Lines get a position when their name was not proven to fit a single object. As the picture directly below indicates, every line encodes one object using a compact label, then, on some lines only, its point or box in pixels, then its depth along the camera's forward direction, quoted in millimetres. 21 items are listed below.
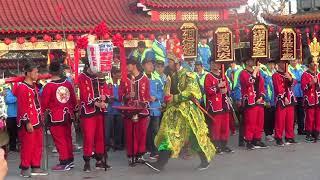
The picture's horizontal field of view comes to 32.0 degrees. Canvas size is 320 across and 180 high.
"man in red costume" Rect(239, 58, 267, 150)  9703
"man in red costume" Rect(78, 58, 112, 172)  8219
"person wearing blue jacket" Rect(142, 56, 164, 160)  9102
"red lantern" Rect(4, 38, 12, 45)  16828
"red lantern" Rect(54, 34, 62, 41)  16844
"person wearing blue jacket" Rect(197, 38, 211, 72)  12361
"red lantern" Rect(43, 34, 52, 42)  16719
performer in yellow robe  7711
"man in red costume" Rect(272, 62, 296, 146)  10000
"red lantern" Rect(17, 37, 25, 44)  17002
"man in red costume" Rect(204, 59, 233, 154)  9398
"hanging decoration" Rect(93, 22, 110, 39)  8352
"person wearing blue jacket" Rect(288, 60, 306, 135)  11383
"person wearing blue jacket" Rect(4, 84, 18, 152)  10867
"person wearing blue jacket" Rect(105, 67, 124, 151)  10609
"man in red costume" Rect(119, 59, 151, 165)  8781
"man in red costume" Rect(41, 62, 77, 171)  8219
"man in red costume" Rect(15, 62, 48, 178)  7883
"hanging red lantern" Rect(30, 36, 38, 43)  17078
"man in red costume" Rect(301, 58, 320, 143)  10398
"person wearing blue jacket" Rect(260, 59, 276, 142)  10625
